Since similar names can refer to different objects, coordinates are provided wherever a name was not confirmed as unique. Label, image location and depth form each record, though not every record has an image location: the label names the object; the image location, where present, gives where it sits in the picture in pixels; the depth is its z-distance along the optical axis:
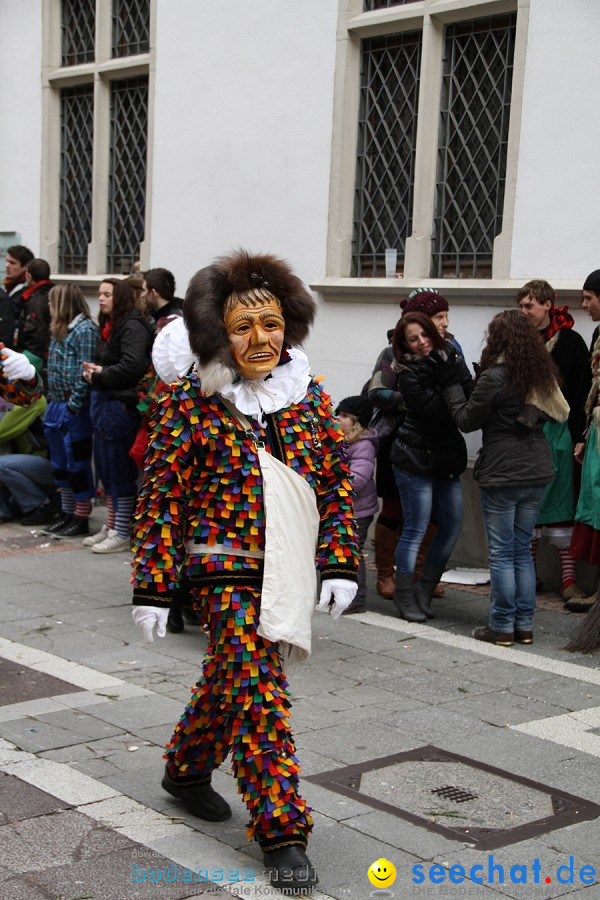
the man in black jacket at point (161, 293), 8.80
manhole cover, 4.58
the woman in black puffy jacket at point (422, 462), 7.46
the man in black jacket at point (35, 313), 11.01
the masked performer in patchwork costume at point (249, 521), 4.14
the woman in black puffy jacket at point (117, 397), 9.39
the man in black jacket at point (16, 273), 11.56
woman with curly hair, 6.97
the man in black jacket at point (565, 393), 7.87
